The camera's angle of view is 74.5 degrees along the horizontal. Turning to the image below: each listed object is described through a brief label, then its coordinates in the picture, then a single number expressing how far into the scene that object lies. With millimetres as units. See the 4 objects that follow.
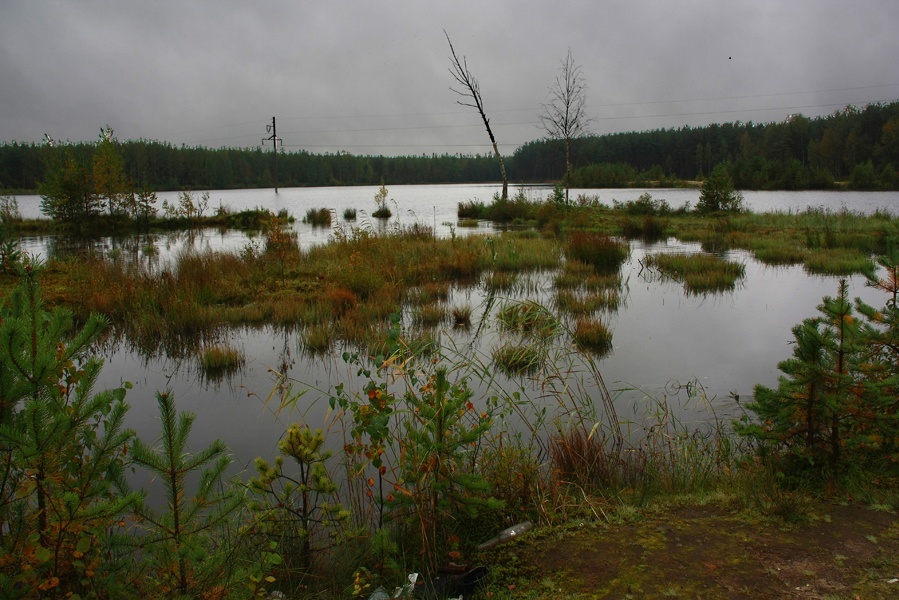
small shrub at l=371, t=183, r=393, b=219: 33406
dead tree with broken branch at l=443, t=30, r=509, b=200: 30656
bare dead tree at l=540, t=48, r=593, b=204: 34250
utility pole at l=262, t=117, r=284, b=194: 53594
